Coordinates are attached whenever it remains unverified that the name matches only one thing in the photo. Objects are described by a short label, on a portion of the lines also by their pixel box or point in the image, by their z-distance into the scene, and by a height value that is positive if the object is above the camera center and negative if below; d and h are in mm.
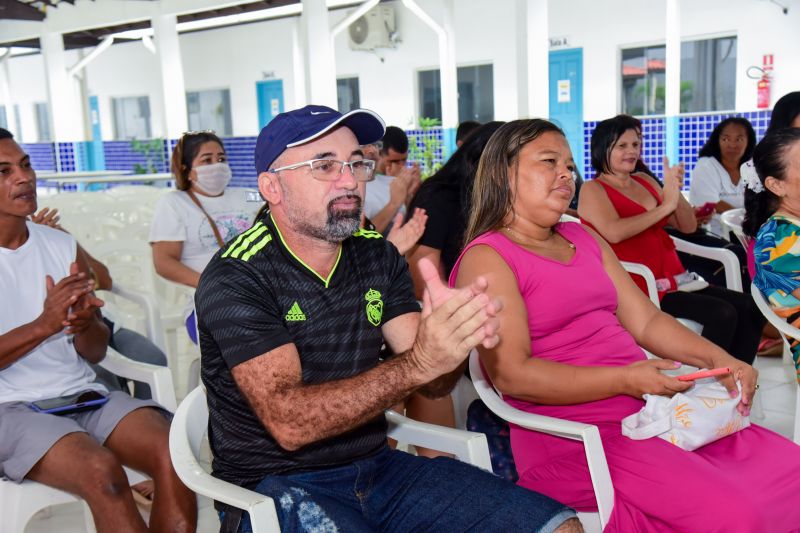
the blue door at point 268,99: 16281 +878
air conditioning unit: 13883 +1881
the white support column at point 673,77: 10109 +597
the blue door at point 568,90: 12328 +581
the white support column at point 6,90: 19298 +1553
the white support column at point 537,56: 7711 +707
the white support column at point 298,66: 14485 +1358
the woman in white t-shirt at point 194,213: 3811 -326
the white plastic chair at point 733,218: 3897 -507
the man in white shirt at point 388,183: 3703 -240
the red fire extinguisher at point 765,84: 10586 +460
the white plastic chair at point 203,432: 1488 -660
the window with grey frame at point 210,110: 17406 +750
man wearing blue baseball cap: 1525 -441
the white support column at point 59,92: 13359 +987
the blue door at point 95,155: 14156 -98
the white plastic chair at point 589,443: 1828 -722
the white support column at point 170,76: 11391 +999
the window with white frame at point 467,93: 13836 +705
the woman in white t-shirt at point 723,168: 5109 -300
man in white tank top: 2061 -700
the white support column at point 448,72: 12000 +938
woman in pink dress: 1824 -596
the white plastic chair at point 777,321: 2695 -692
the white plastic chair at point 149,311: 3635 -739
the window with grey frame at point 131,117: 18969 +732
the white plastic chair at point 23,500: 2109 -922
